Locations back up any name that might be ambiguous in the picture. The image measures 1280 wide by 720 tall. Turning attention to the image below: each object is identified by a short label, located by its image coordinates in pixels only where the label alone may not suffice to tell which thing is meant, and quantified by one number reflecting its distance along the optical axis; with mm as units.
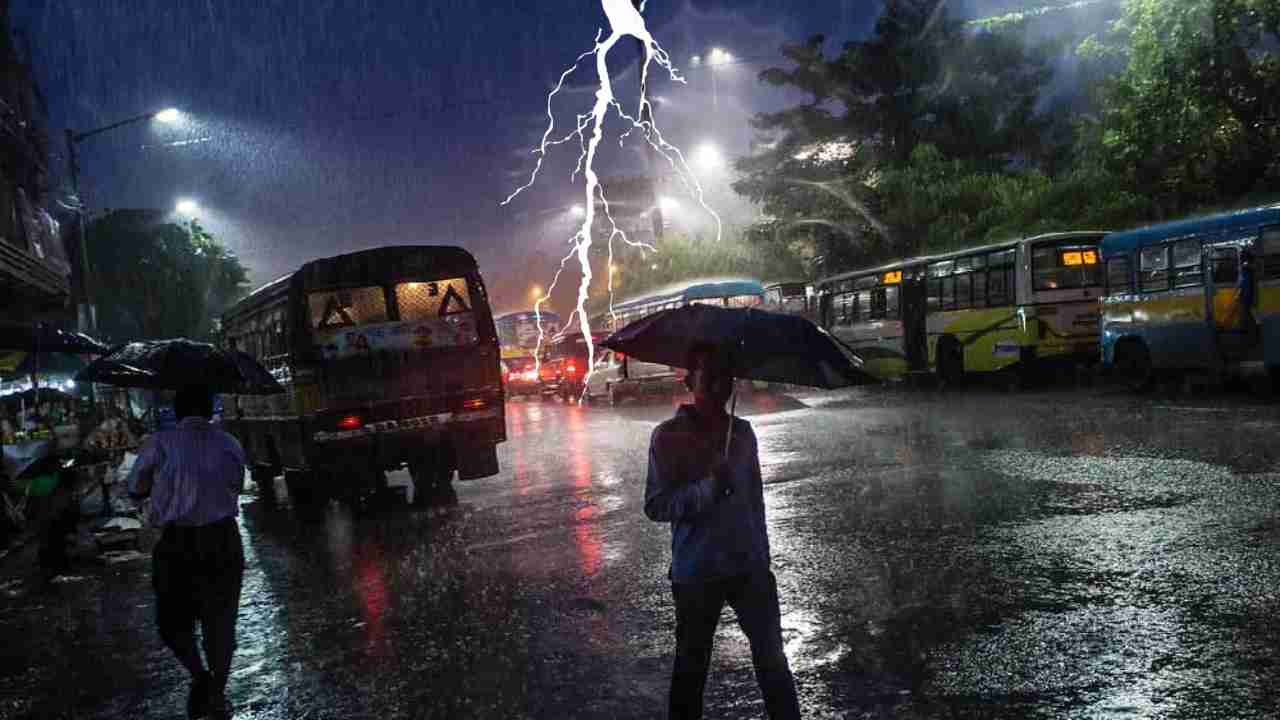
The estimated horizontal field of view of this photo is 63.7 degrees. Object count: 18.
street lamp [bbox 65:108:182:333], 21703
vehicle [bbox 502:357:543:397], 39250
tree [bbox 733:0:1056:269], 37688
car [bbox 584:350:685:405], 26062
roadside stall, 9875
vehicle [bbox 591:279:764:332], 30188
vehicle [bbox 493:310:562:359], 49969
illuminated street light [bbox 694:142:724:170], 43312
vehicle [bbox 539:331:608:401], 32375
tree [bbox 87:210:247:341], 47562
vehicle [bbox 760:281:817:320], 34469
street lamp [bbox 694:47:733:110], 40031
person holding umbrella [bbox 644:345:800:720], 3582
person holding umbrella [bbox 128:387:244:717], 5148
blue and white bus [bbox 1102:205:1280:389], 16016
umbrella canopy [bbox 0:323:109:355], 13422
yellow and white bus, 21844
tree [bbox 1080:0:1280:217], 19688
